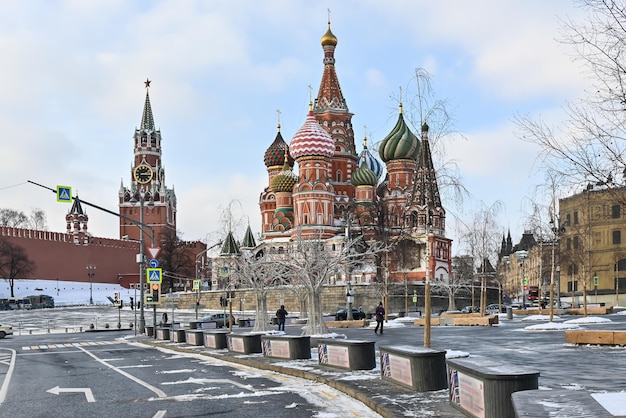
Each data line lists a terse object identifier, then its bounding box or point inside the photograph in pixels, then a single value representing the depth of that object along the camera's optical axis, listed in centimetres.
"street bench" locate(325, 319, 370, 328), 4688
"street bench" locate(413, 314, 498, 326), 4091
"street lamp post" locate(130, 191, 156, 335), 3738
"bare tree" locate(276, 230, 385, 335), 2925
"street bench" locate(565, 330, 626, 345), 2217
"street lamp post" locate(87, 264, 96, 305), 12600
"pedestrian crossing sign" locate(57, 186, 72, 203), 2785
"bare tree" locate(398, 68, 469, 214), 1719
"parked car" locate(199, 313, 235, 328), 5312
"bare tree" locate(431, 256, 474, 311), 7840
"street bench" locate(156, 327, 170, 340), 3425
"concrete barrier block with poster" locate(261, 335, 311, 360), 1988
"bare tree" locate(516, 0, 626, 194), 1166
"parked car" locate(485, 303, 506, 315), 7730
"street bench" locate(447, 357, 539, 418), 858
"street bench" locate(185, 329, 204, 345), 2828
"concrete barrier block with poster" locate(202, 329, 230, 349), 2559
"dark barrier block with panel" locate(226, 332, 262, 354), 2270
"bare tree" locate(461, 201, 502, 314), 4500
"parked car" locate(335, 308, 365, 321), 5730
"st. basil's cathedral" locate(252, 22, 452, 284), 8069
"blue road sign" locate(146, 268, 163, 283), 3428
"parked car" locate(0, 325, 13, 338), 4803
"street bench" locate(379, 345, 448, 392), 1253
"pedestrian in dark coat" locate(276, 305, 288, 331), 3956
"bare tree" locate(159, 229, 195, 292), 12200
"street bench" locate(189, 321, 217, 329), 5152
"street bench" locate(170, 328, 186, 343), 3145
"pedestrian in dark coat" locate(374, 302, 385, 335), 3493
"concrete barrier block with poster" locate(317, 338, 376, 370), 1625
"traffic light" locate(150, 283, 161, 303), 3525
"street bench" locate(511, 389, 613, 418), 642
